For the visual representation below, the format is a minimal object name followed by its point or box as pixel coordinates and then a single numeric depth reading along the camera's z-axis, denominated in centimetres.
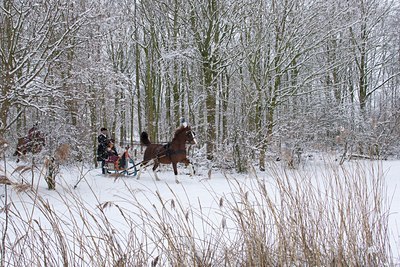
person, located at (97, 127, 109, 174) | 1013
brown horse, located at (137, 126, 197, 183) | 934
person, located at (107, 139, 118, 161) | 981
